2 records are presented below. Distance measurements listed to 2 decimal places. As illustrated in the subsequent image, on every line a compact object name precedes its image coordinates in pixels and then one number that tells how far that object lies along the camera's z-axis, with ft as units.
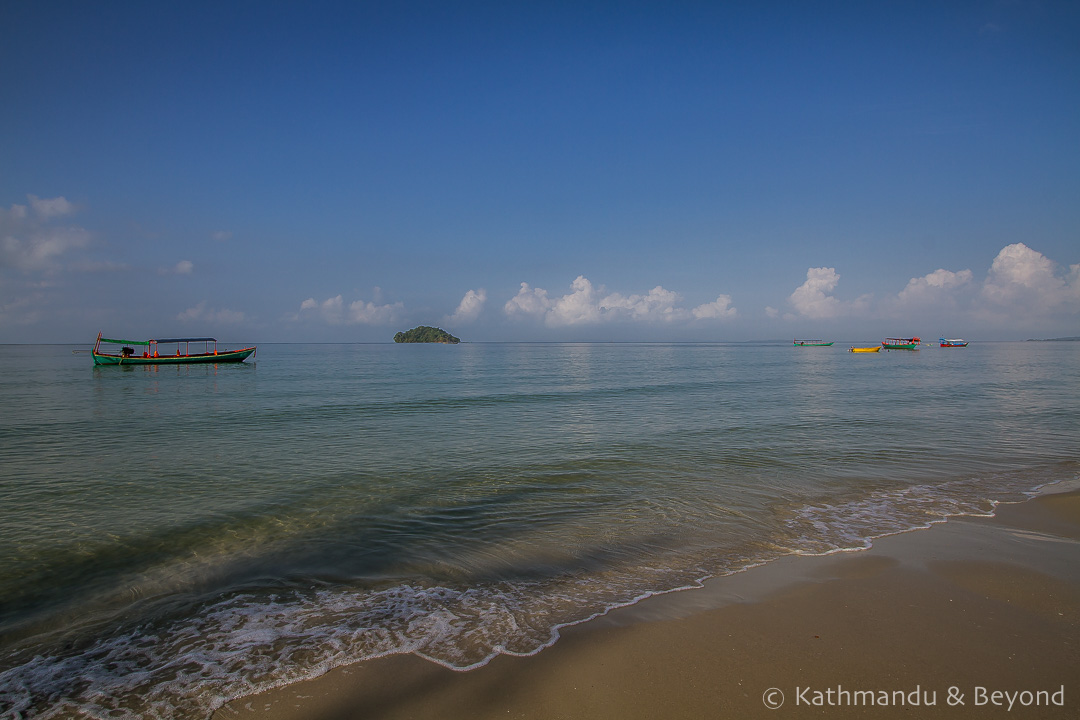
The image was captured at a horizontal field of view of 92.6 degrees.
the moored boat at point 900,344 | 392.43
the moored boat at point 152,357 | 193.06
